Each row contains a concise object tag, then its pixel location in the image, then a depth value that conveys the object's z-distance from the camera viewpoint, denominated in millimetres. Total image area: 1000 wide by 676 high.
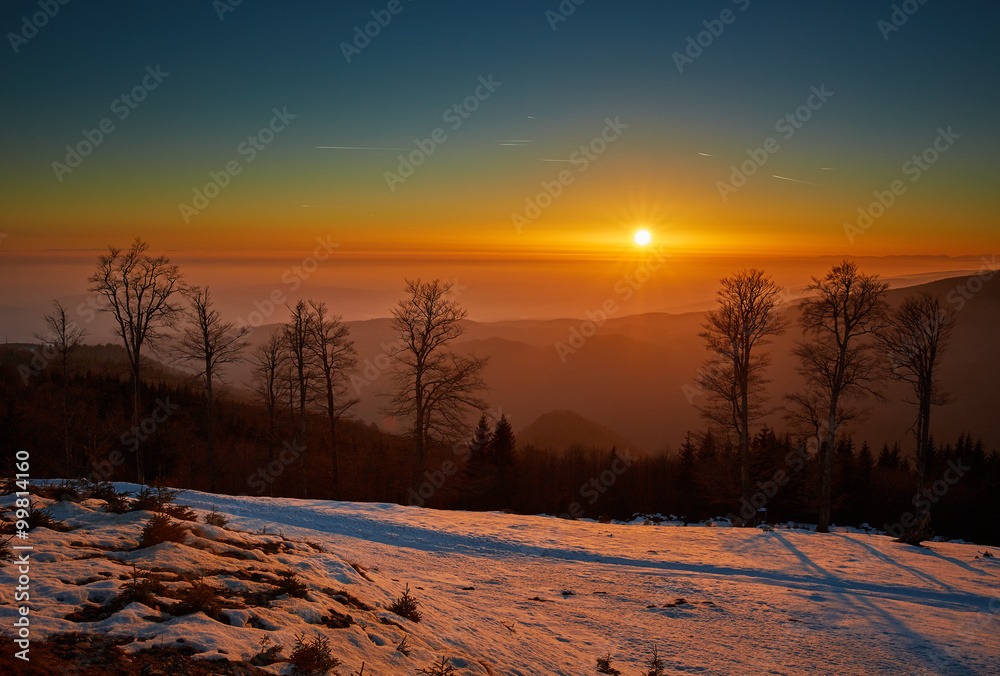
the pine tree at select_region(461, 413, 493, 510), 40500
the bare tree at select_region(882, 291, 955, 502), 21688
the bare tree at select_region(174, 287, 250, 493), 24984
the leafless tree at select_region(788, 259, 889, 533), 21281
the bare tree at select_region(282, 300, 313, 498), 26875
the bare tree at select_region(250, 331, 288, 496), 27734
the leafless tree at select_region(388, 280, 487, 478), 24375
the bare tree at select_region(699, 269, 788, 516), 23250
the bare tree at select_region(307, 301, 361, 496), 27078
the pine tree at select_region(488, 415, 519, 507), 51281
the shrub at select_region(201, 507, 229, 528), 8523
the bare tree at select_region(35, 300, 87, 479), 25719
